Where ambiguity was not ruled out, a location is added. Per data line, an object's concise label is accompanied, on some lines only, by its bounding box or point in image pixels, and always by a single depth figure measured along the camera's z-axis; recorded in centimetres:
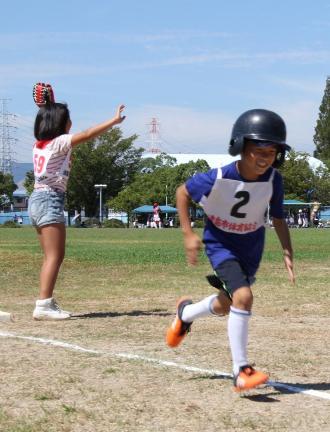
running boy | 466
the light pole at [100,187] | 8344
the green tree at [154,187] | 8588
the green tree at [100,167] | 8775
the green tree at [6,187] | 10091
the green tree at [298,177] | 8688
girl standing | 759
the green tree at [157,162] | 10125
